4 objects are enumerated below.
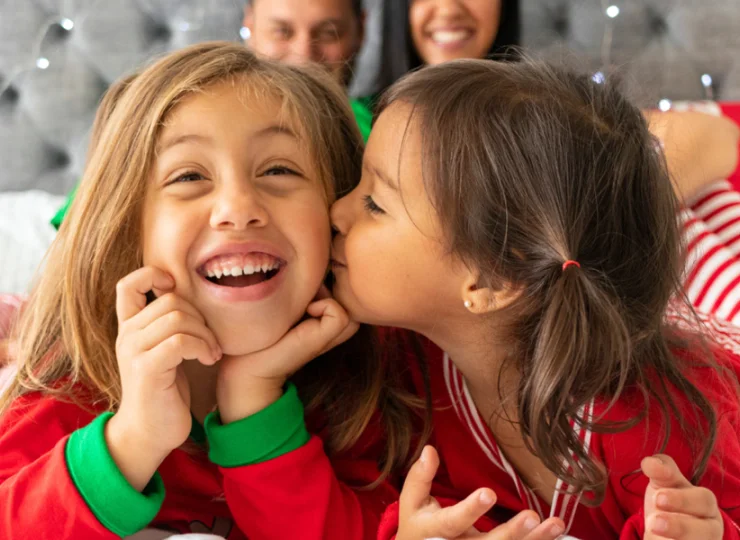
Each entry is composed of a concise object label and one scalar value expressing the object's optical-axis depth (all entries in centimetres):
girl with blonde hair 90
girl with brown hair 90
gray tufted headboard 213
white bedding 174
